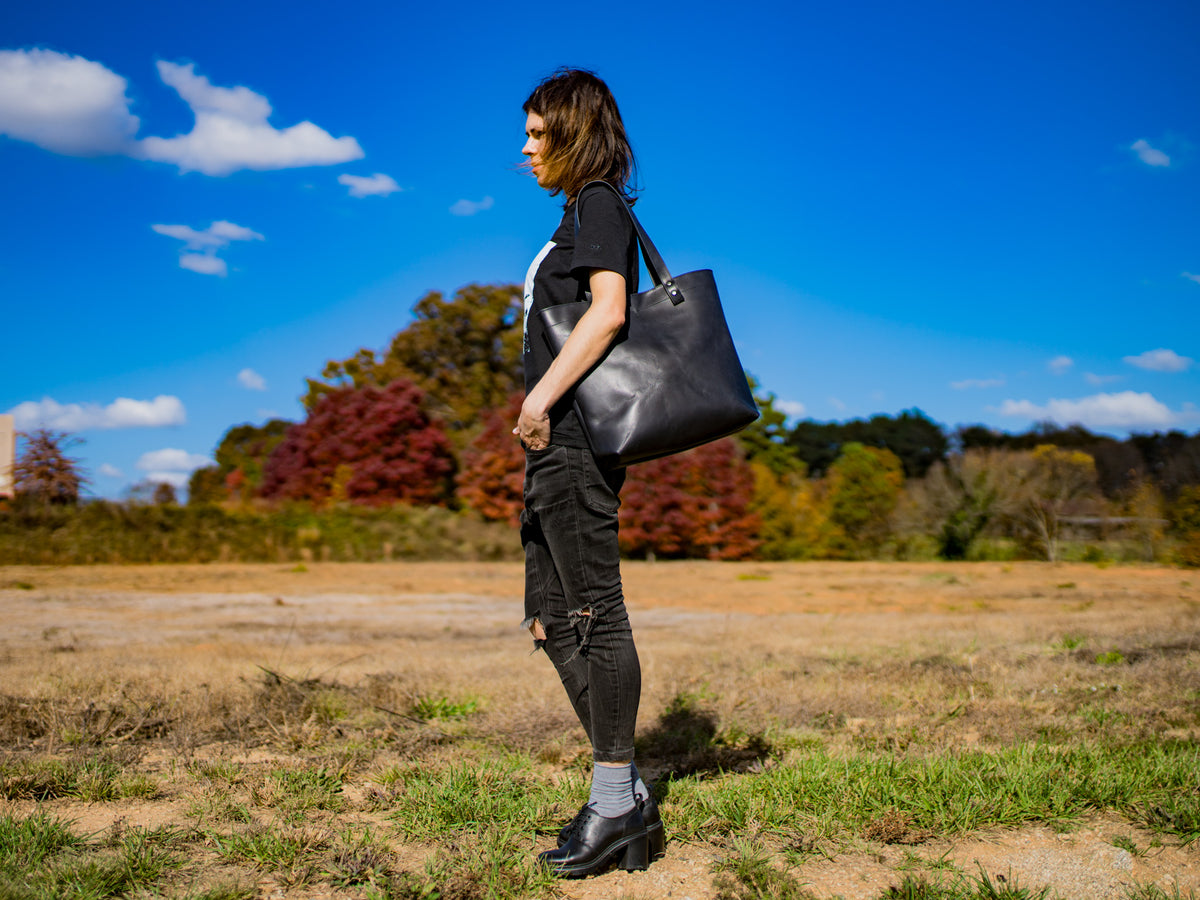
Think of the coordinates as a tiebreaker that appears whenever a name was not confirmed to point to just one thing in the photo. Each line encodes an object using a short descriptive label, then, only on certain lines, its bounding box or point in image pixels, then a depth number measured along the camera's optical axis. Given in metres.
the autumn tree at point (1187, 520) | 14.93
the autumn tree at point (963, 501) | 20.91
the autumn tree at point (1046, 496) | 19.83
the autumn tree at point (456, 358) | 32.00
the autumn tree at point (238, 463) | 38.75
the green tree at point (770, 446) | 31.11
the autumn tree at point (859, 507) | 22.97
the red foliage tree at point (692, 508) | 22.02
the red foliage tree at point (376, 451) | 26.75
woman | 1.82
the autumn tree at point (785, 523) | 23.25
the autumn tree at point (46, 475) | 15.71
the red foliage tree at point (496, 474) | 23.80
